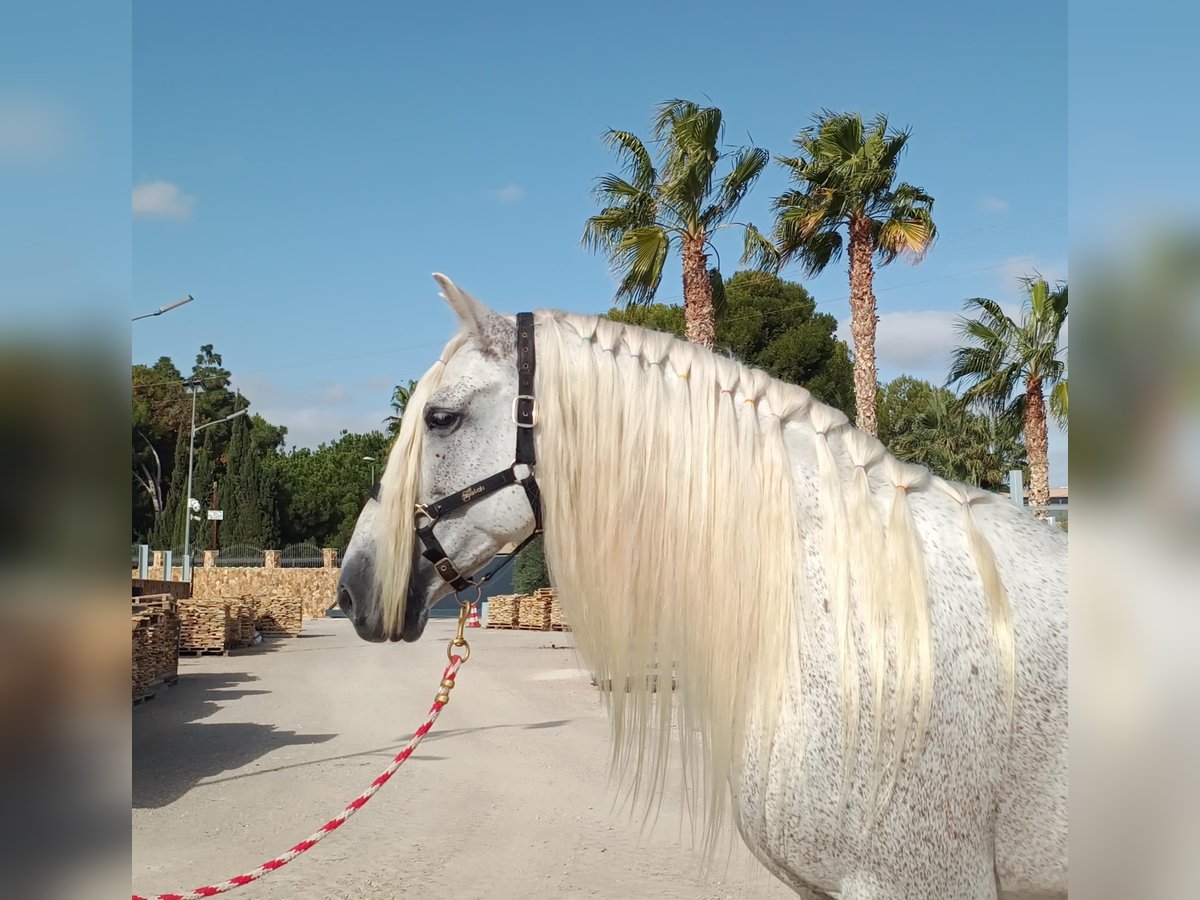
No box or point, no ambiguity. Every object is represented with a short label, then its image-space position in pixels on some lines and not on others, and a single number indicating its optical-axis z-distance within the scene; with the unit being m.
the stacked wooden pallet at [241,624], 18.47
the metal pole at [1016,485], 8.93
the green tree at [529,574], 22.47
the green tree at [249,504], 40.56
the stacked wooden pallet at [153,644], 11.20
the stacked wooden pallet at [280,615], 21.80
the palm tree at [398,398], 37.16
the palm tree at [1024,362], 13.98
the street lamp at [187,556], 24.86
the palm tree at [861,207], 12.93
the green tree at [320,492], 46.12
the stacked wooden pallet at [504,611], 23.48
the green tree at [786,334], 26.81
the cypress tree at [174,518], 38.01
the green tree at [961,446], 29.72
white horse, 1.64
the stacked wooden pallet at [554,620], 21.09
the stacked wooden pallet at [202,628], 16.73
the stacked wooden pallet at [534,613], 22.34
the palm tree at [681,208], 12.35
